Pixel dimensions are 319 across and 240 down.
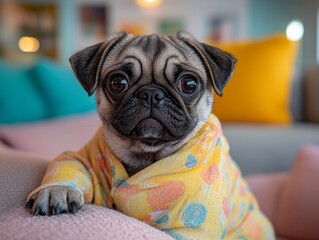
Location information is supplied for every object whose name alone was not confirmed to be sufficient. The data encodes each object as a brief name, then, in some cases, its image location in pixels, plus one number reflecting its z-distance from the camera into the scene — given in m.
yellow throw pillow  2.46
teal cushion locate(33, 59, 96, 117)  2.50
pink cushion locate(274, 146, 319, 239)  1.35
